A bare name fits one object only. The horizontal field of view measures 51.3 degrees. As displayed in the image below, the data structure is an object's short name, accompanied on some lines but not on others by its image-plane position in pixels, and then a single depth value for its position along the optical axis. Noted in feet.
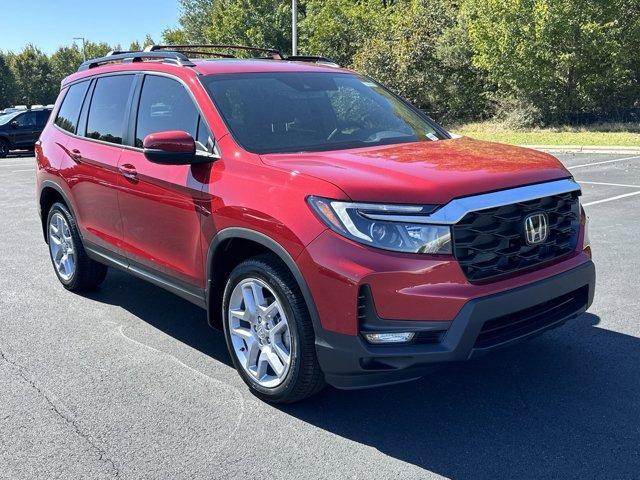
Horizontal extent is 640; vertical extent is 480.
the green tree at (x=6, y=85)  177.06
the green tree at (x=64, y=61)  202.49
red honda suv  10.01
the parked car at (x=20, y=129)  76.28
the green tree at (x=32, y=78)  186.39
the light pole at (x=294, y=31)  79.67
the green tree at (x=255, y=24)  133.90
